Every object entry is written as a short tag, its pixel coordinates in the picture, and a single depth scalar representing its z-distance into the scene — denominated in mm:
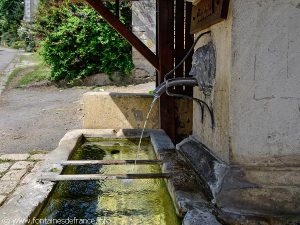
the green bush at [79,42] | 10312
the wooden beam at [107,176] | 2738
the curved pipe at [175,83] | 2852
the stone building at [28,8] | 27739
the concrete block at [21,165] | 4102
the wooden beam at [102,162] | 3154
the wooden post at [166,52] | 4895
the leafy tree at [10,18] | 31772
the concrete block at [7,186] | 3293
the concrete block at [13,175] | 3711
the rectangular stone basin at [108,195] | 2359
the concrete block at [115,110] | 5043
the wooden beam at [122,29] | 4816
